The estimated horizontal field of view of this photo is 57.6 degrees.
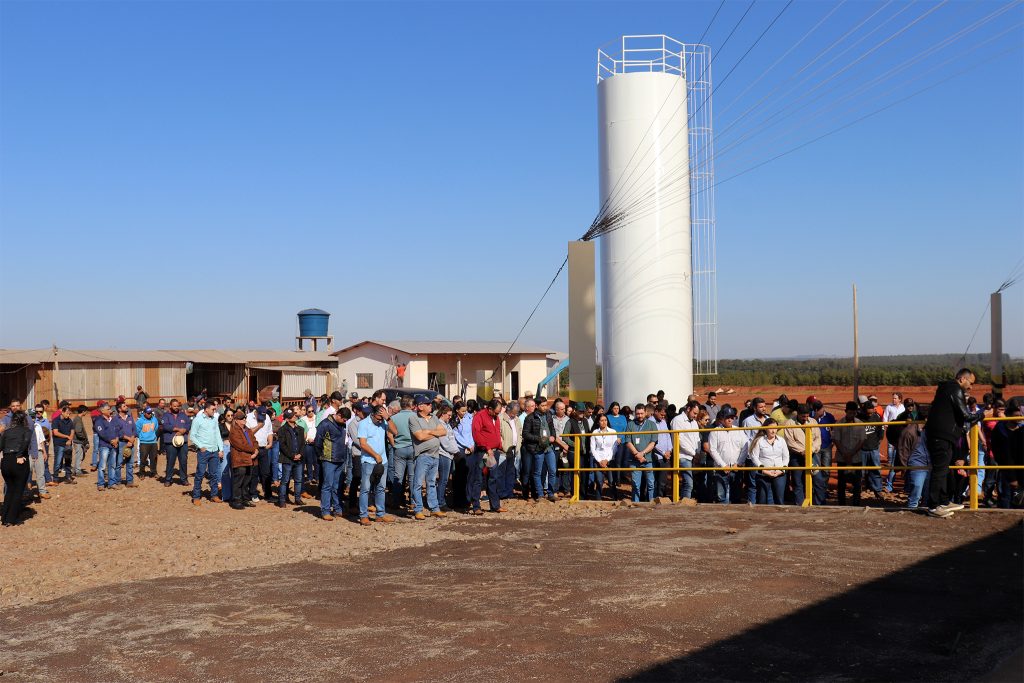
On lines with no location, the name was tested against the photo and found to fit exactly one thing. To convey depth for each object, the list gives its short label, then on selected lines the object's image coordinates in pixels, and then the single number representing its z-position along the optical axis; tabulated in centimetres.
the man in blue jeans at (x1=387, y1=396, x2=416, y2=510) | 1357
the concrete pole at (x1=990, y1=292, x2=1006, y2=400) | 2255
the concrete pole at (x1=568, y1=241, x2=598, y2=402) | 1930
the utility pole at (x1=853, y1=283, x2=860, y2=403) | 2777
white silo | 1997
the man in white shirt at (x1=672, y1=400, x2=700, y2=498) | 1462
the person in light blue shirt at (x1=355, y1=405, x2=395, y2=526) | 1318
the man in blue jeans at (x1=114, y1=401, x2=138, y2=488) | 1766
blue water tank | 5191
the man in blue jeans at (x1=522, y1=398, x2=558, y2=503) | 1471
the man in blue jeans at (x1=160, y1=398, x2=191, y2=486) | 1812
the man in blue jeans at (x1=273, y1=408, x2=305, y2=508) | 1523
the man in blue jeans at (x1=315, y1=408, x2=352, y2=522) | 1360
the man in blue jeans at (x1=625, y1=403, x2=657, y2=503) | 1457
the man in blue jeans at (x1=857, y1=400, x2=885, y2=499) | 1408
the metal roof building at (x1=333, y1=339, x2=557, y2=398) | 4244
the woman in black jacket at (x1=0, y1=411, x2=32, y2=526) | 1347
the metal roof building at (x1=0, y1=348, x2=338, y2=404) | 3684
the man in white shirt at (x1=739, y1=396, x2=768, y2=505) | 1362
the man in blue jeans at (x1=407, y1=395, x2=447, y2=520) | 1345
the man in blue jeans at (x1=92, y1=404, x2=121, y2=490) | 1738
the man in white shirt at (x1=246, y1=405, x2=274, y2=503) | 1586
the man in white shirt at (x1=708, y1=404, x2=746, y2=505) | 1381
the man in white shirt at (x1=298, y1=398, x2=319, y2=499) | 1634
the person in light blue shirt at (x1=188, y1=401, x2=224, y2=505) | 1588
